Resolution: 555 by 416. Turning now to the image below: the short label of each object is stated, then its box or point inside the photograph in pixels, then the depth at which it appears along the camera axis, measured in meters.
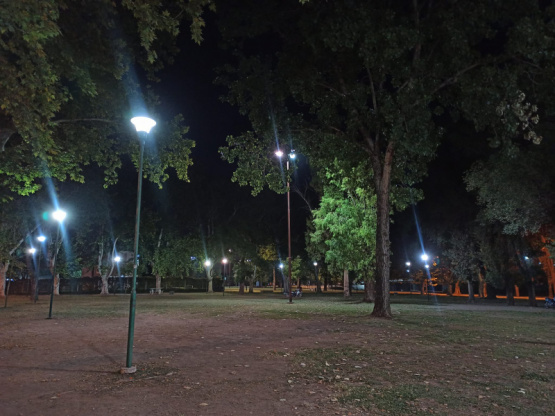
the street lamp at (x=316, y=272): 58.07
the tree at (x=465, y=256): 36.00
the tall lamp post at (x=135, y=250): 7.04
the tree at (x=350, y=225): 26.66
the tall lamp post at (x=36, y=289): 29.78
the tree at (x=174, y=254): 50.34
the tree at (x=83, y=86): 8.73
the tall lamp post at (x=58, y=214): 17.67
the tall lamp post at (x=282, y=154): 19.31
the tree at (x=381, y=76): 13.70
